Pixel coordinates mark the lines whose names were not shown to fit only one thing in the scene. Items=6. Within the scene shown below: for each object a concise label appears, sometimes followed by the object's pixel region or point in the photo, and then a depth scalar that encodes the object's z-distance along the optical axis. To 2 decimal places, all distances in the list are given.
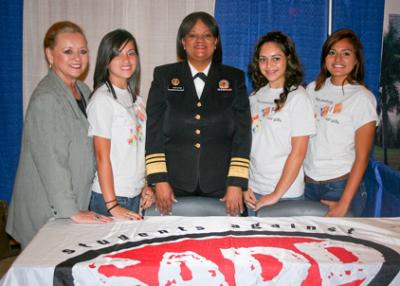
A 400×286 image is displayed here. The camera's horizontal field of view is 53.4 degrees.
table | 1.32
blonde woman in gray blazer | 1.77
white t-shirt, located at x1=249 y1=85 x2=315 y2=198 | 2.11
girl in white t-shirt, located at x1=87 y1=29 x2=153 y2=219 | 1.91
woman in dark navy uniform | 2.13
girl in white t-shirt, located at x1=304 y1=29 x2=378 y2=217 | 2.14
